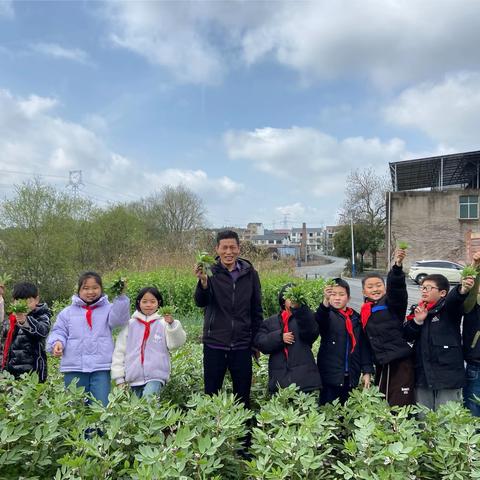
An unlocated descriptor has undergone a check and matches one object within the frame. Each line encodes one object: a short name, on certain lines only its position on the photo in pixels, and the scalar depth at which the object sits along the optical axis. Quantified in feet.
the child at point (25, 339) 12.73
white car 76.59
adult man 11.25
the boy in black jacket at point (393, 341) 11.17
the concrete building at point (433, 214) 99.40
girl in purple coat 11.58
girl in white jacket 11.43
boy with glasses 10.89
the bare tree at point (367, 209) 131.23
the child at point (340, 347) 11.42
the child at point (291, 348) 10.96
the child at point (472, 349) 11.24
